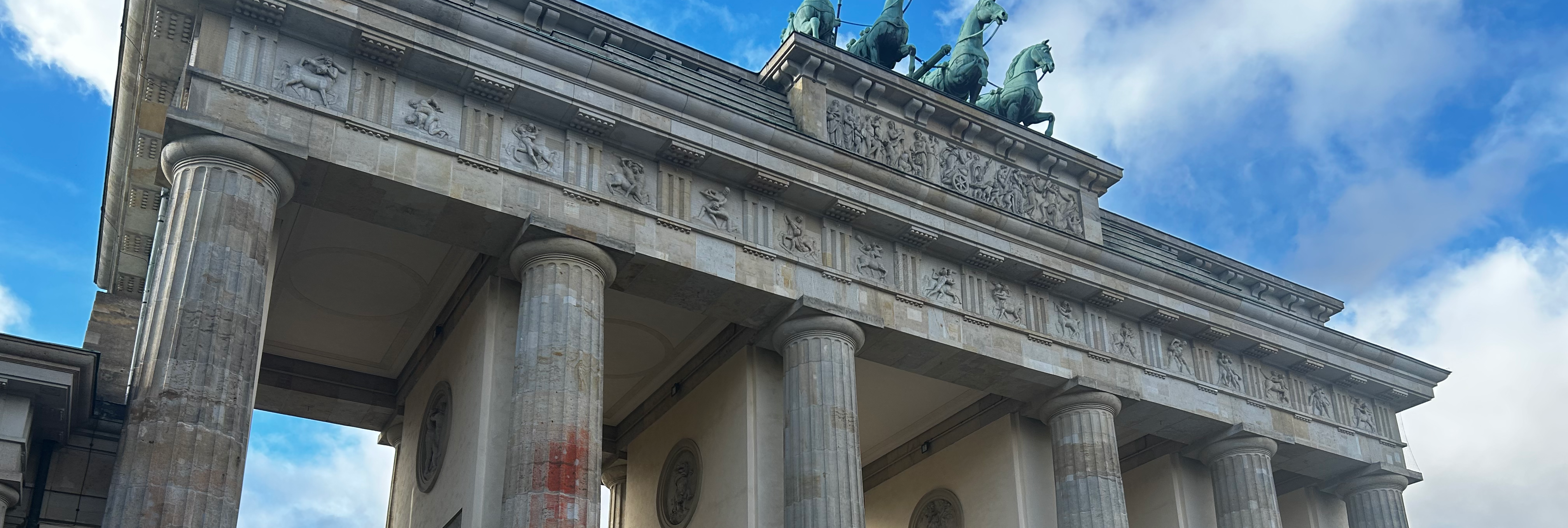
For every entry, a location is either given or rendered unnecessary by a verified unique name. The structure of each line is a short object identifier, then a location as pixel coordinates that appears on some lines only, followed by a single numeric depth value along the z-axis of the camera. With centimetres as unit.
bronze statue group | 2805
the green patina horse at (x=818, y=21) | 2797
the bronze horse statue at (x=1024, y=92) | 2950
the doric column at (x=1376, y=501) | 2958
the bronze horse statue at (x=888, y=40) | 2795
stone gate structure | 1842
